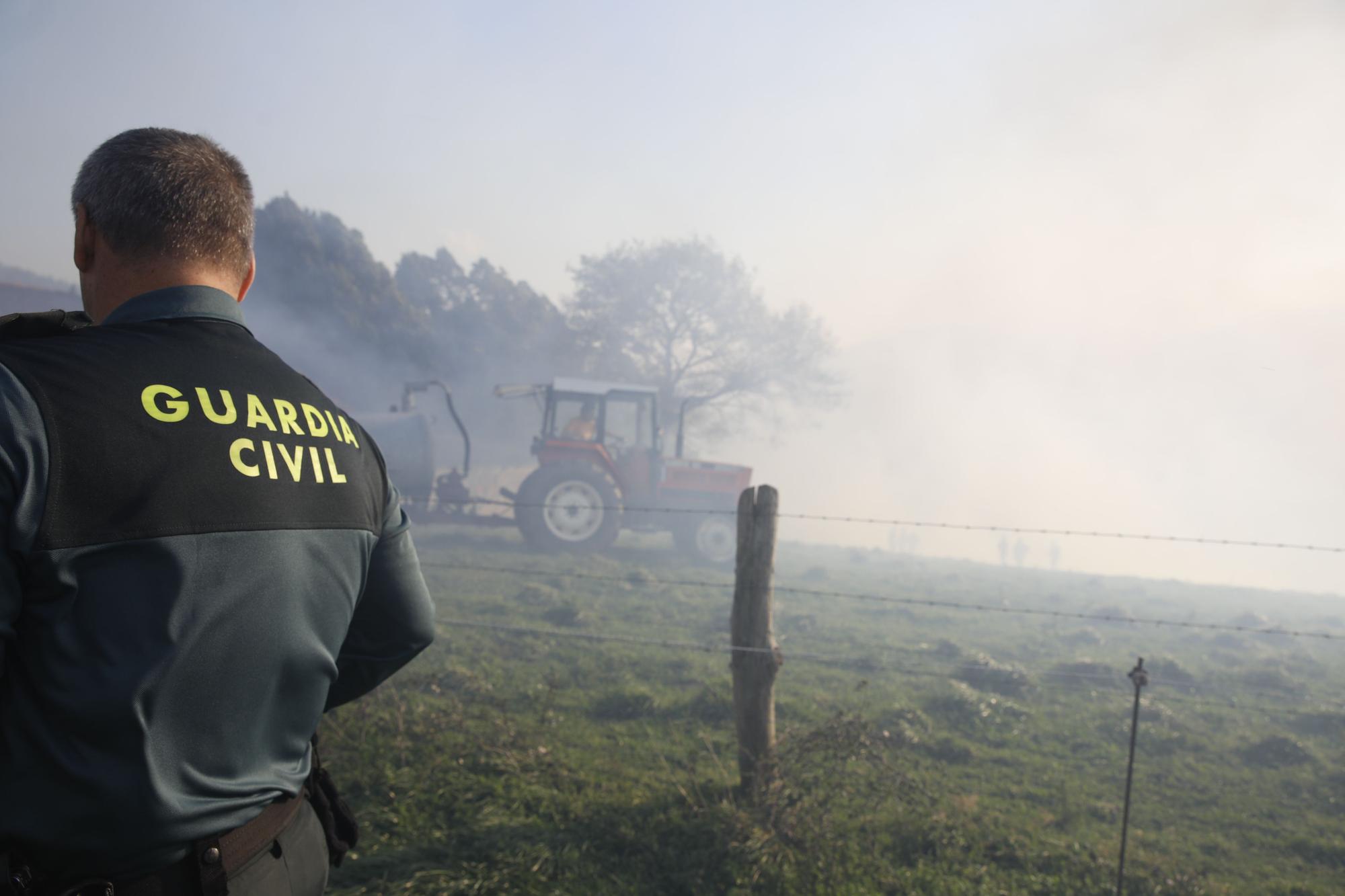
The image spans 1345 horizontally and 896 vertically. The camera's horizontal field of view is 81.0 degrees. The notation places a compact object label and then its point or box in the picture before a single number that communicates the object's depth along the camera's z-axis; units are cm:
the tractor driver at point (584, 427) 1380
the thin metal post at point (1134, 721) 383
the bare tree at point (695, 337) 2961
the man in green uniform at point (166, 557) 122
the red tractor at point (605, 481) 1309
